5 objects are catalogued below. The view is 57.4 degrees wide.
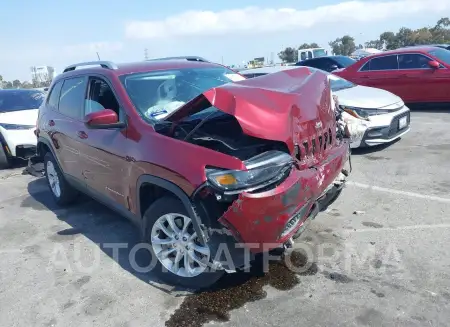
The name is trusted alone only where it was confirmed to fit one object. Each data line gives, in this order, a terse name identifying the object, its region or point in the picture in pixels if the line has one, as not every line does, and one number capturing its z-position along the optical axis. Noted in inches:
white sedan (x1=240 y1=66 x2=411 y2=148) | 261.9
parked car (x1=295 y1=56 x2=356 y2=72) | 582.2
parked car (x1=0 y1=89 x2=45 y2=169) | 310.7
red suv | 112.1
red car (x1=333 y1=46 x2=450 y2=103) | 374.3
